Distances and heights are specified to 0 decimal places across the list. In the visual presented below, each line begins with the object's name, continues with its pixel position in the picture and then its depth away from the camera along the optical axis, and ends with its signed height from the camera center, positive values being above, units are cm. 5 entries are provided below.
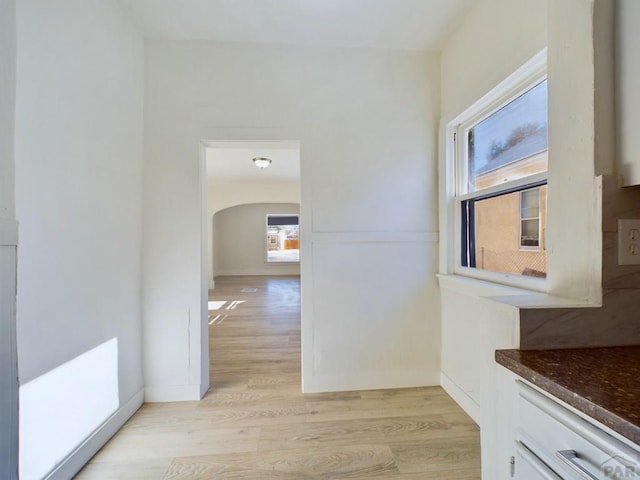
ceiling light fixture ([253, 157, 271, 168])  411 +128
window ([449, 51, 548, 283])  137 +38
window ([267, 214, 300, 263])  841 +9
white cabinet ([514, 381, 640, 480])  50 -47
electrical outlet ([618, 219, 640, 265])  82 -1
